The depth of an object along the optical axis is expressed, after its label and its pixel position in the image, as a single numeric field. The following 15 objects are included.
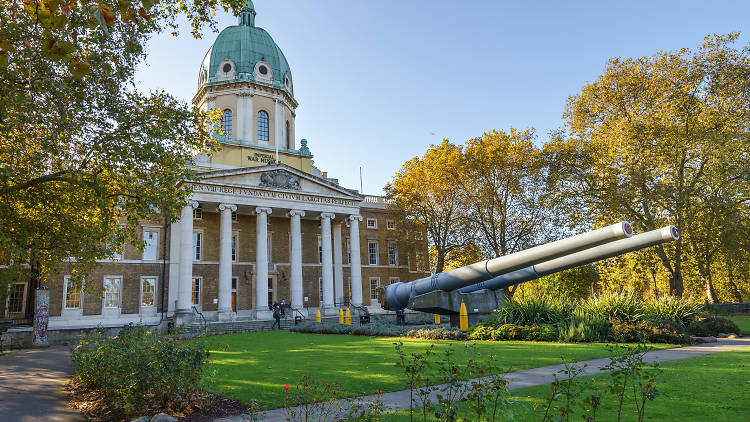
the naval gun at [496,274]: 9.98
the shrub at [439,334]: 15.41
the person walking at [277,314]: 27.73
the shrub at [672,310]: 14.34
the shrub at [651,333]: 12.63
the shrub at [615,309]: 14.21
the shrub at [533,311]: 15.09
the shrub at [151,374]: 6.47
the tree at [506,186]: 32.22
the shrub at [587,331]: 13.32
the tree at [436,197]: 34.25
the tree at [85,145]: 10.98
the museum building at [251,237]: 30.86
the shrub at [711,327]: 14.26
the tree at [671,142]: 25.55
